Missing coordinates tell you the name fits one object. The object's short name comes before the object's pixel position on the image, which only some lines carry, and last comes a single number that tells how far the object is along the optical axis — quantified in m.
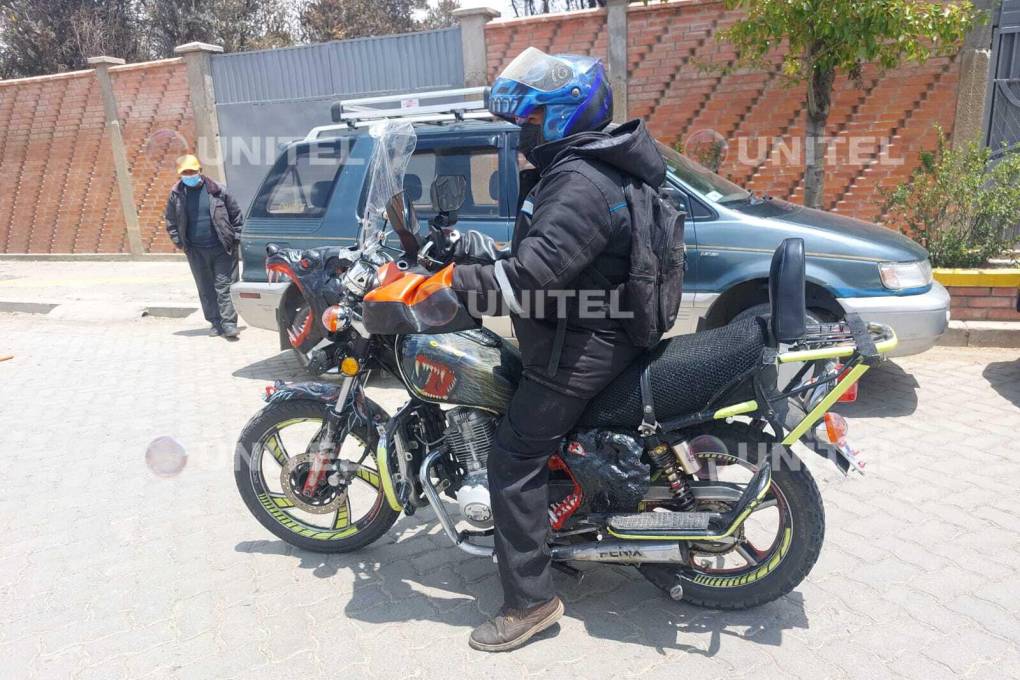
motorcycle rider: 2.21
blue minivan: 4.68
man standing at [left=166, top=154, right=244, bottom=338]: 7.54
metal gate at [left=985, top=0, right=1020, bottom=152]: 7.93
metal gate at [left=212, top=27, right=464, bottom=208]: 10.47
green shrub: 6.18
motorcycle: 2.46
